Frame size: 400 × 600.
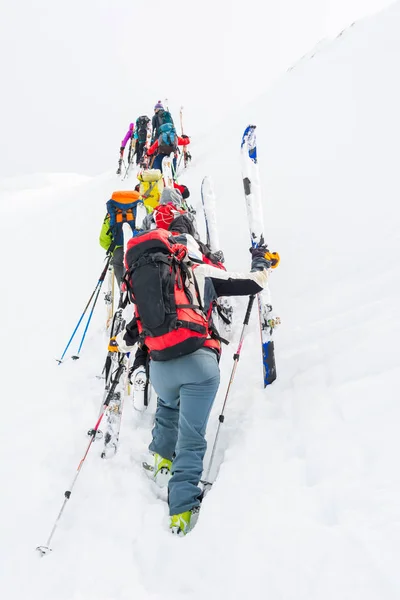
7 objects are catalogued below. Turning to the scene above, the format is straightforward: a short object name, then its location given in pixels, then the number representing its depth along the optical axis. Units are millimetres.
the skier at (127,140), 15039
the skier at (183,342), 2689
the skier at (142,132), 14304
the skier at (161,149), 8875
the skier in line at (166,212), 3711
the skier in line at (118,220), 5383
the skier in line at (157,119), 11205
